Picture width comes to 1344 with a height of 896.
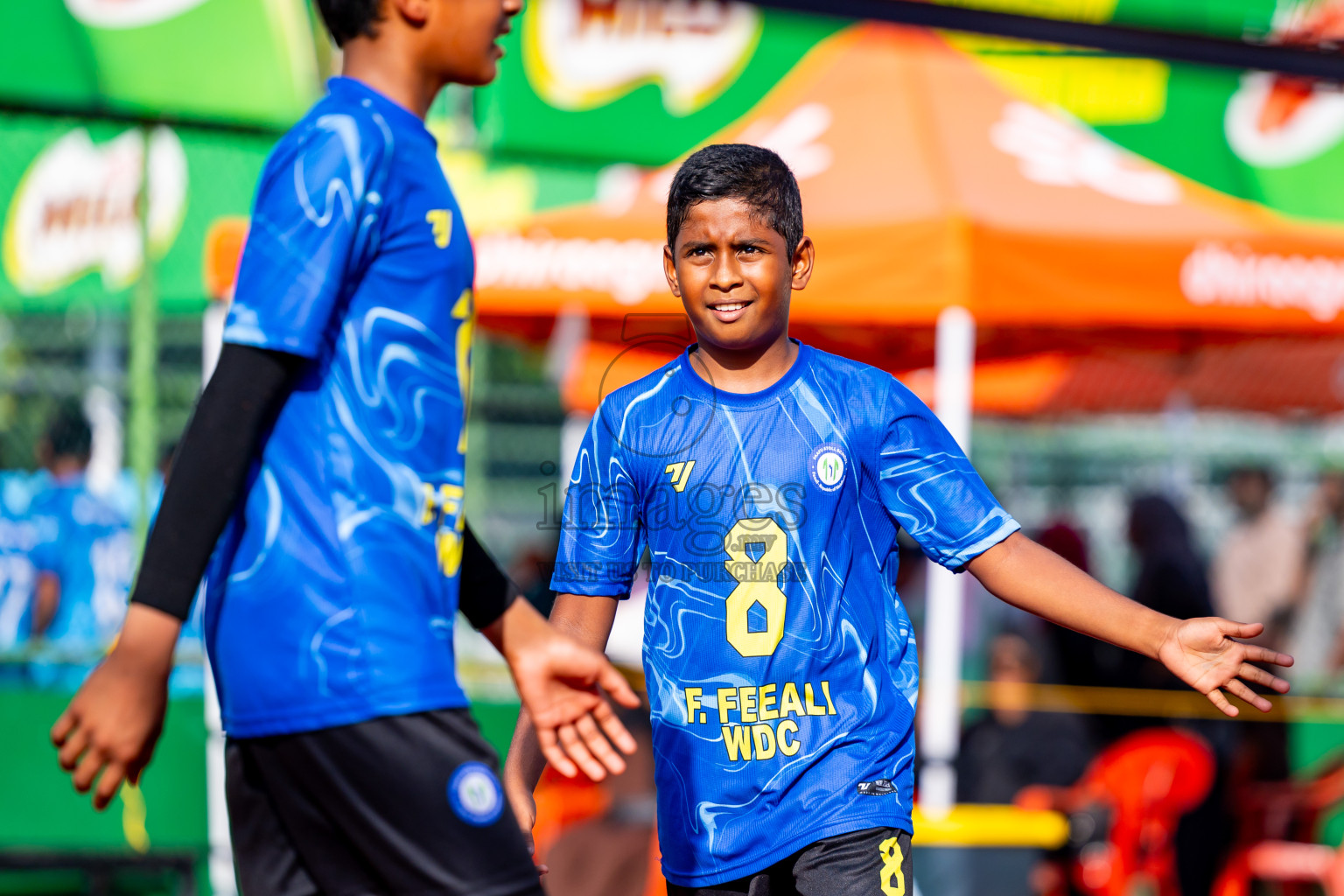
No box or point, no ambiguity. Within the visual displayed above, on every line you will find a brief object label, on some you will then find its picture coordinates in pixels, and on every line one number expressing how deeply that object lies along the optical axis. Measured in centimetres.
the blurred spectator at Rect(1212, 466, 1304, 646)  1689
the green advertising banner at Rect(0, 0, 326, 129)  1255
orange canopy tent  1009
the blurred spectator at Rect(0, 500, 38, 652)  1686
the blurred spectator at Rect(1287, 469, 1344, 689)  1681
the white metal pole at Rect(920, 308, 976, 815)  1023
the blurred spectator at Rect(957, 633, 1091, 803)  1181
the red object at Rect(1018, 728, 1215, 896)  1103
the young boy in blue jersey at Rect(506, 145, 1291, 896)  460
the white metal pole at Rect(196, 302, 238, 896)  1038
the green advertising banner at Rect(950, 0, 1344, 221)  2041
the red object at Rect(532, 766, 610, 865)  1077
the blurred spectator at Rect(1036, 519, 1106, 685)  1562
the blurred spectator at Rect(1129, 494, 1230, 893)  1448
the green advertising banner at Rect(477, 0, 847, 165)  1945
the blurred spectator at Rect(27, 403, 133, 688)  1658
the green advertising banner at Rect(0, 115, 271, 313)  2061
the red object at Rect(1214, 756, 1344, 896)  1220
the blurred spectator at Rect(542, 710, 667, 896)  1016
